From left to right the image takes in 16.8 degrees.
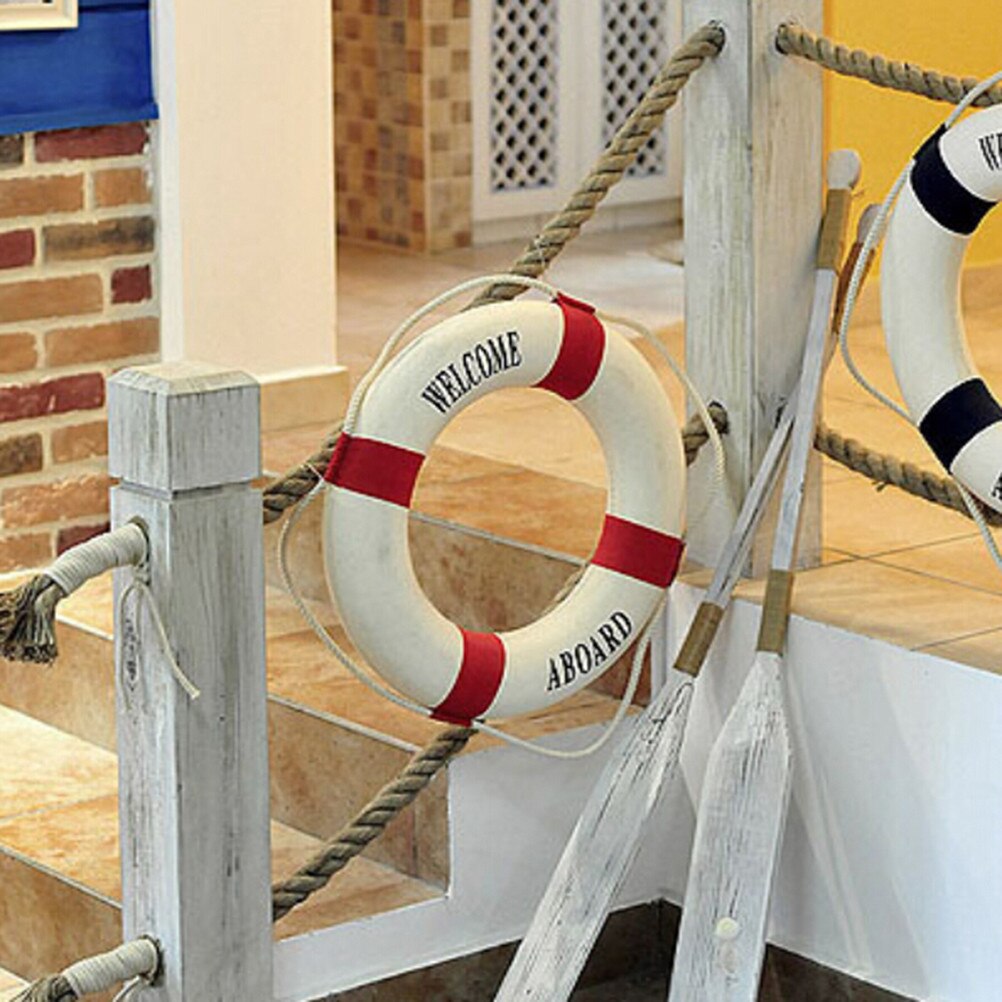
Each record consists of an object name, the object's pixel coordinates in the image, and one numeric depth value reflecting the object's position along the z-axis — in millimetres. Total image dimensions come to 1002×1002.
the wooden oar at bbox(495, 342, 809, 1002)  3776
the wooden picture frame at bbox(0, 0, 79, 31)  4785
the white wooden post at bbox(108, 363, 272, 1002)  3208
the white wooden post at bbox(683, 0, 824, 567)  4039
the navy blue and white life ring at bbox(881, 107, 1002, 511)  3725
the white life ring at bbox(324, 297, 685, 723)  3606
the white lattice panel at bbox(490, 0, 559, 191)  8495
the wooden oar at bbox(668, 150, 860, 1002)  3756
